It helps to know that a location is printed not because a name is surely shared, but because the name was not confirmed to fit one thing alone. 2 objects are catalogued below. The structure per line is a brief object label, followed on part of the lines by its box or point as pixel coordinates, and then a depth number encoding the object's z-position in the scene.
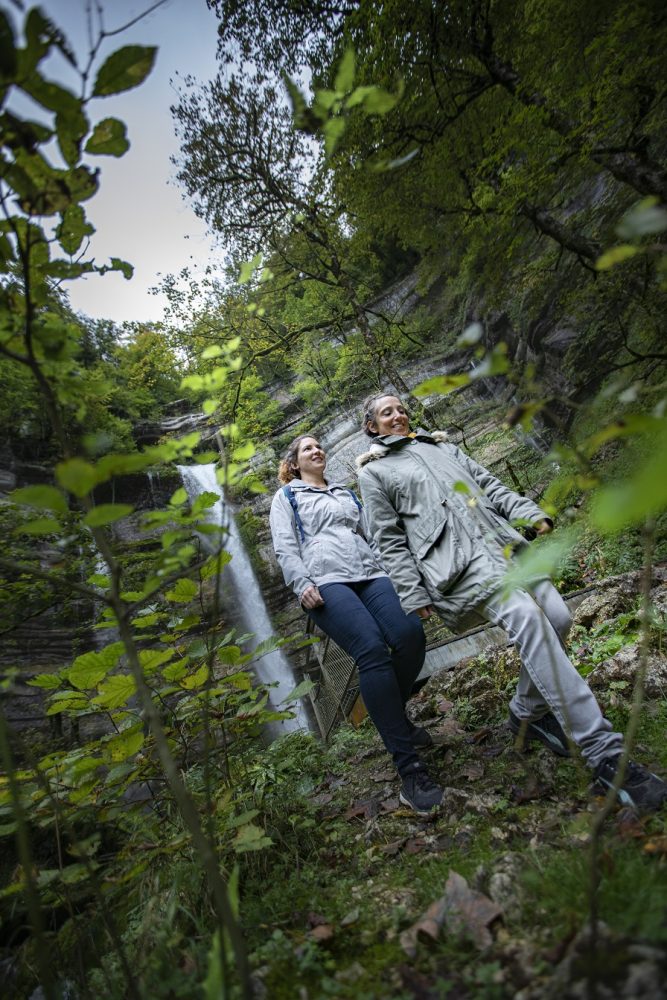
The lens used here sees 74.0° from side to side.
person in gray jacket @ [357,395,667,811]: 1.69
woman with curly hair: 2.18
